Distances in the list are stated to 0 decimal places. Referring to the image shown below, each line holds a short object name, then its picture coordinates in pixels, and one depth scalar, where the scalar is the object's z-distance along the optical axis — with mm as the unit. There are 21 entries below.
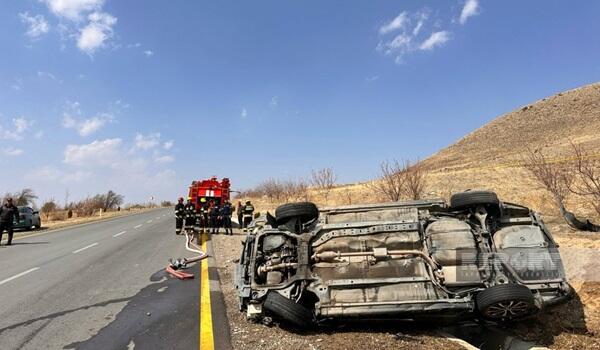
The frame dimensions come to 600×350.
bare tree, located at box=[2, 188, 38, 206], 49091
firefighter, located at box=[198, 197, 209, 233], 19909
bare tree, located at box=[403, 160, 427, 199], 19594
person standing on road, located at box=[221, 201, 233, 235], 19328
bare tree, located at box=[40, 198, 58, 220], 47188
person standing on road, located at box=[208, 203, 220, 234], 19328
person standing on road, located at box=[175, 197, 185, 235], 18844
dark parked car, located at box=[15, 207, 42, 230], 25844
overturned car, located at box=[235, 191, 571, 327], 4836
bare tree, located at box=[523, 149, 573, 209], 14422
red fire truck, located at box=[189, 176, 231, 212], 21469
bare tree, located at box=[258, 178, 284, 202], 42062
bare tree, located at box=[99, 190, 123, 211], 63750
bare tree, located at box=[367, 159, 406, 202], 20031
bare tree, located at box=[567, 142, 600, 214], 12108
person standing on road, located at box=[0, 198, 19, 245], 17125
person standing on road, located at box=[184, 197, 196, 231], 18406
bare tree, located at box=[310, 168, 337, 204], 35312
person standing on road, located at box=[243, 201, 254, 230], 18656
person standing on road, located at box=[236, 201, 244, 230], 20728
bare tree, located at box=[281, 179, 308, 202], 35500
